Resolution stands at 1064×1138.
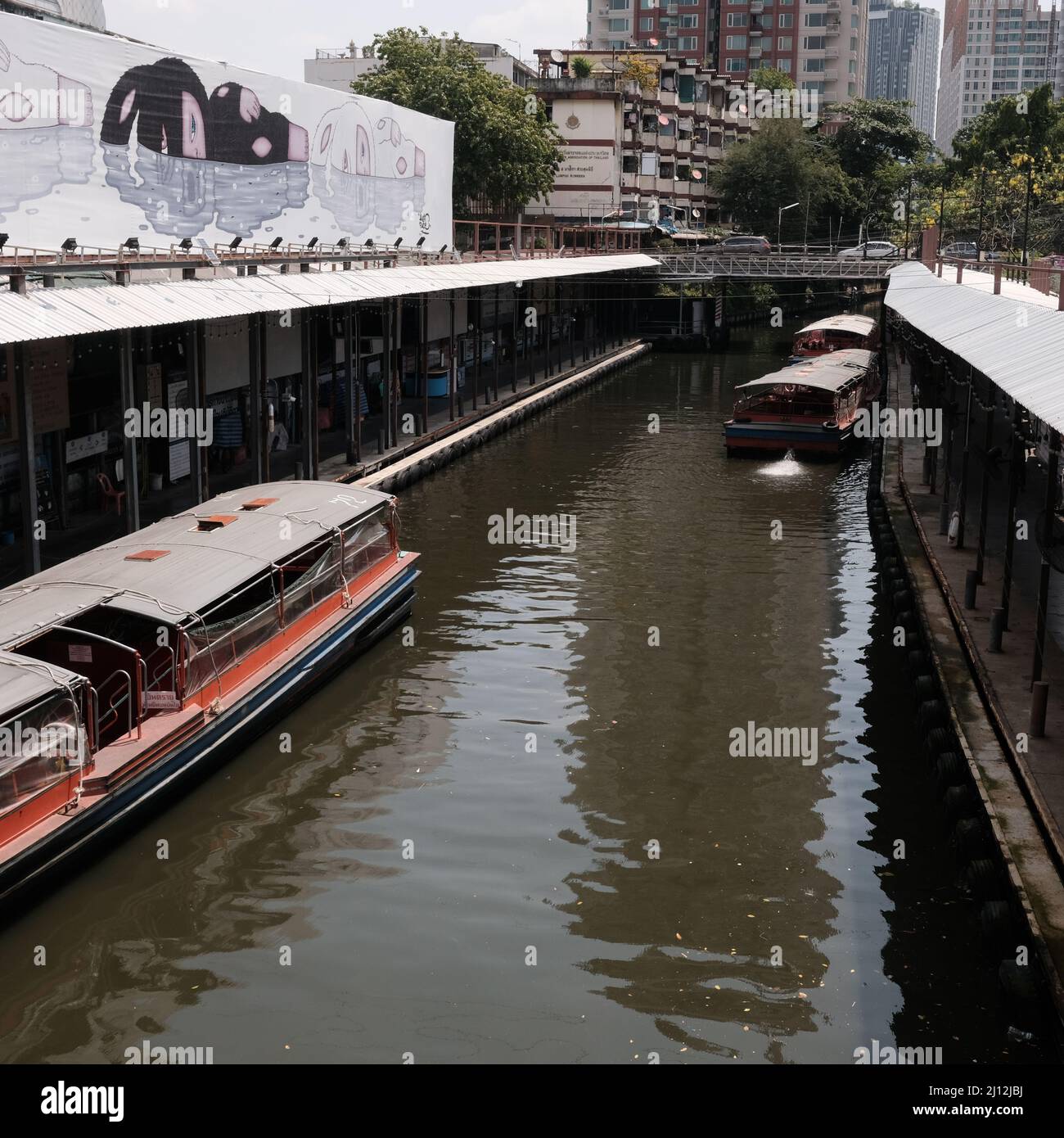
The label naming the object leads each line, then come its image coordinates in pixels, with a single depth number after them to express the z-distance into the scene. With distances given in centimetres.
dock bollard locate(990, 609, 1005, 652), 1805
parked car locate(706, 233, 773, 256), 8612
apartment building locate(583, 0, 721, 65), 15488
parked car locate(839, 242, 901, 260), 9231
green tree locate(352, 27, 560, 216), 7444
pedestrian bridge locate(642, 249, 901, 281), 7150
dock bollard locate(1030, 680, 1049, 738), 1477
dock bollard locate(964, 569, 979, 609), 2053
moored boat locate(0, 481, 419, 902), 1296
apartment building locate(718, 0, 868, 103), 15325
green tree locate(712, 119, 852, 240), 10175
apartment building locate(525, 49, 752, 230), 10088
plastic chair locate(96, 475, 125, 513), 2658
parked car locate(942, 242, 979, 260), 6538
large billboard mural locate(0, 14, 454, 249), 2861
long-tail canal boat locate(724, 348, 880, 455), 4047
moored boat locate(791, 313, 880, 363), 6003
